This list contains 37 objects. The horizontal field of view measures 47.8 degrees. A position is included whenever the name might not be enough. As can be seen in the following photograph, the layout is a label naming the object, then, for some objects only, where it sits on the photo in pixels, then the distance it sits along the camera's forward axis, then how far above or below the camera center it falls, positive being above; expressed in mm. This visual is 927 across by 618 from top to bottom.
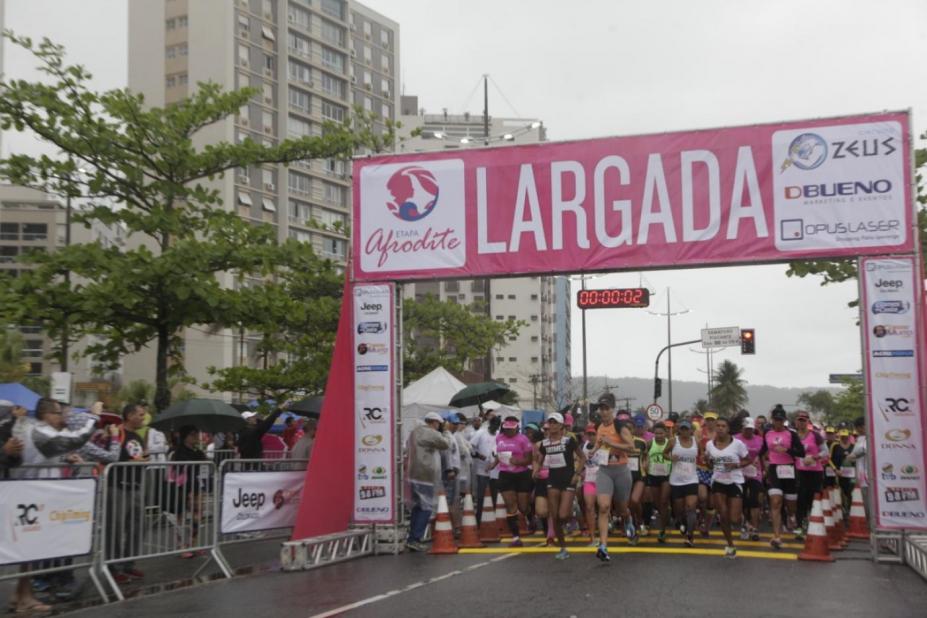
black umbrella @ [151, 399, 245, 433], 16219 -902
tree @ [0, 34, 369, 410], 17062 +2548
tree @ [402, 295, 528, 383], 38625 +887
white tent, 28938 -906
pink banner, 13453 +2078
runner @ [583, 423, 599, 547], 13867 -1699
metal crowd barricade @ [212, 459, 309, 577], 12578 -1655
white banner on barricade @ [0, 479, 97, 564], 9633 -1504
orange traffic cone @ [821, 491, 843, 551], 14755 -2502
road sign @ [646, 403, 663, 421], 39625 -2154
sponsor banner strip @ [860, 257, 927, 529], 12984 -468
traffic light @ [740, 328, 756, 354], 40000 +516
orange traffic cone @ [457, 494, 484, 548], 14949 -2476
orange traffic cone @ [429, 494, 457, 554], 14219 -2412
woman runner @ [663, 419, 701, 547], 14570 -1684
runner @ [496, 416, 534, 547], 16141 -1746
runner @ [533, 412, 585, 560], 14203 -1530
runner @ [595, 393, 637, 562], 13672 -1334
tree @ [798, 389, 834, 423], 137088 -6645
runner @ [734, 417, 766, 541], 15320 -1865
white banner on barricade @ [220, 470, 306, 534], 12867 -1834
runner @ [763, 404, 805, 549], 15180 -1426
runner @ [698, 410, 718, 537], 15242 -1839
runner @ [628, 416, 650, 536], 15172 -1757
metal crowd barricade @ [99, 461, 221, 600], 11023 -1700
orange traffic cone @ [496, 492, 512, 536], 17438 -2724
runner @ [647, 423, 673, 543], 15656 -1754
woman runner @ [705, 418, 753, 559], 14195 -1565
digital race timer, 35250 +1919
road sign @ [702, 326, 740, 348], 49500 +847
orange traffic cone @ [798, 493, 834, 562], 12875 -2337
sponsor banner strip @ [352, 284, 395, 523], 14766 -646
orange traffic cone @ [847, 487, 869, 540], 16109 -2656
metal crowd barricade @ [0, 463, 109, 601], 9820 -1889
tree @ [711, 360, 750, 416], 134500 -4701
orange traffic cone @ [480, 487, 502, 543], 16266 -2632
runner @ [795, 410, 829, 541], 15641 -1742
